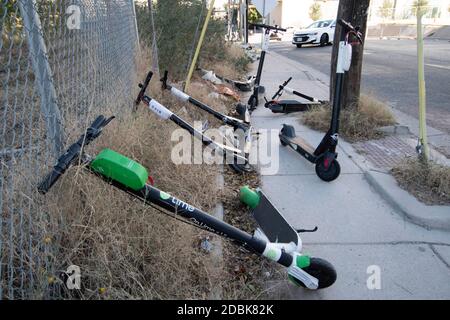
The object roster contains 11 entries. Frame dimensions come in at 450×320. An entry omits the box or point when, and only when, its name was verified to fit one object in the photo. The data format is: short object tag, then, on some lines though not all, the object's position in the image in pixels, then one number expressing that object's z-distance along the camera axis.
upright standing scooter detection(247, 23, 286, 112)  5.92
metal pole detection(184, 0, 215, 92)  5.37
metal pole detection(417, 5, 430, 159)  3.14
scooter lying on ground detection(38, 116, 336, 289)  1.67
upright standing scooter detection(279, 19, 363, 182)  3.31
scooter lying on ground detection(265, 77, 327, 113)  5.88
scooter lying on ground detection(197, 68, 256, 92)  7.69
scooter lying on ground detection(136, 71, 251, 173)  3.40
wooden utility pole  4.75
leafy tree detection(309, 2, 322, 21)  48.69
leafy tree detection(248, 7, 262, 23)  34.05
